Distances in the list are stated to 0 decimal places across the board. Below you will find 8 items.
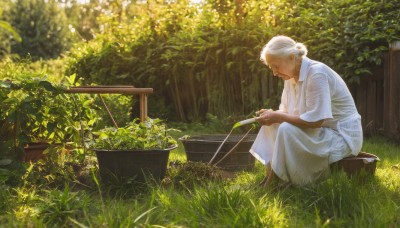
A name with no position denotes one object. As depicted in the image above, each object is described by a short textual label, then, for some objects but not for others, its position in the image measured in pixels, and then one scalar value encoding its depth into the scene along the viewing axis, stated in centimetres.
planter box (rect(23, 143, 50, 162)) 460
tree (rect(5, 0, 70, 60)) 2294
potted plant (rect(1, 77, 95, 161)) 407
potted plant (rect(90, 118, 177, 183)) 400
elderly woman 385
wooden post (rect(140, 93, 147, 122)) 482
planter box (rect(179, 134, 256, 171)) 498
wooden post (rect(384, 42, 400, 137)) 685
